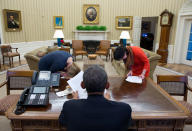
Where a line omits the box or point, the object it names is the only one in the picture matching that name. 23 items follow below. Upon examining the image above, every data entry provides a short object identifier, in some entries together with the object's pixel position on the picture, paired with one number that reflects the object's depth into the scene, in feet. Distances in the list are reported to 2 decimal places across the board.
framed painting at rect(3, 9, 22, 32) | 24.71
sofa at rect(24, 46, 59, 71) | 15.43
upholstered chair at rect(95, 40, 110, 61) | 27.49
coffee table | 19.26
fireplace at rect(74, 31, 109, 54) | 32.24
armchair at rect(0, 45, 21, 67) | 22.09
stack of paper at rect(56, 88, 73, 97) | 6.56
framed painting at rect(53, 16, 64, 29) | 31.89
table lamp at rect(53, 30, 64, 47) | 23.85
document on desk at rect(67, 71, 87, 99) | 6.21
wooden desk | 5.07
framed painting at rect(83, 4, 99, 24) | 31.58
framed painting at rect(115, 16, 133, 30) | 31.45
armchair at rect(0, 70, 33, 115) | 8.96
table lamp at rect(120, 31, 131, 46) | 23.17
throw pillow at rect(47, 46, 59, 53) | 19.75
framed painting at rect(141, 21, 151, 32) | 40.12
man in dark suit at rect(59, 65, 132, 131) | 3.67
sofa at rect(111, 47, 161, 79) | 15.62
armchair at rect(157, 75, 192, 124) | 8.45
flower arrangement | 32.01
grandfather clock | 24.21
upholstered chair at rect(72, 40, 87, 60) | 28.17
